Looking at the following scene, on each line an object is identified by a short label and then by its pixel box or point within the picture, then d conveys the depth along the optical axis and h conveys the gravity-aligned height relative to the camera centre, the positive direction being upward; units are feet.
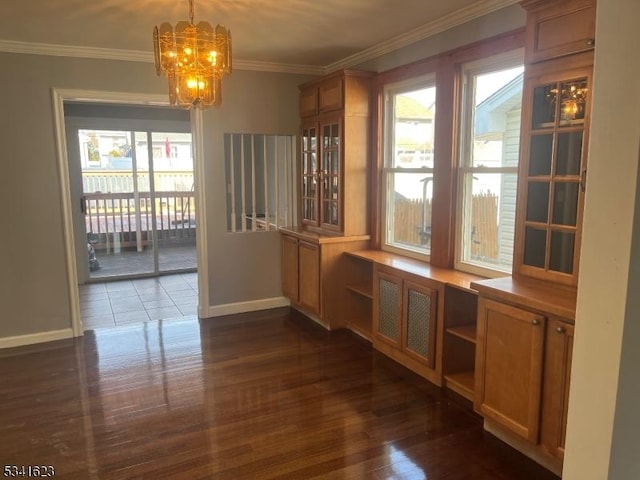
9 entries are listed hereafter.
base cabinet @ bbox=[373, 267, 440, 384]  10.84 -3.61
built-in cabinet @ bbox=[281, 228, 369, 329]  14.21 -3.14
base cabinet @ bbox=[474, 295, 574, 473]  7.32 -3.38
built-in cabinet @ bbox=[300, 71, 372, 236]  13.75 +0.65
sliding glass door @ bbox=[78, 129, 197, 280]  21.77 -1.43
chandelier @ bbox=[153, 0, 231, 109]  8.42 +2.01
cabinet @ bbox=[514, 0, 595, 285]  7.47 +0.51
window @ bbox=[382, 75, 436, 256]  12.53 +0.18
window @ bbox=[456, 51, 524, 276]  9.95 +0.18
